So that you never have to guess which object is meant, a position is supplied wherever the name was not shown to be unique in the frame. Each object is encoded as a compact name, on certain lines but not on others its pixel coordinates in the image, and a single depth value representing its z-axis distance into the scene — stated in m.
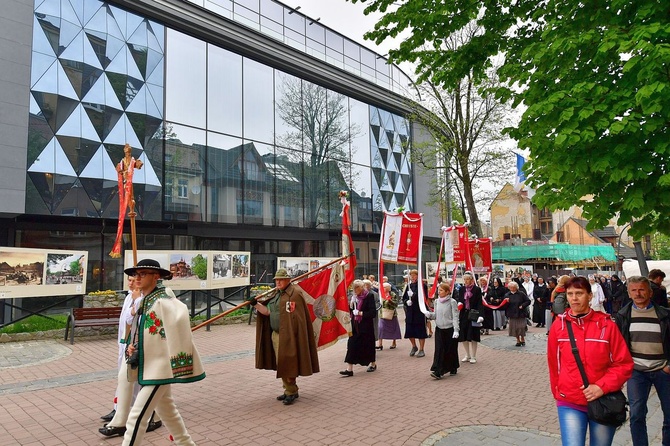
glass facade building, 17.19
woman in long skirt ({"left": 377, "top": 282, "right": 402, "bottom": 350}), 11.84
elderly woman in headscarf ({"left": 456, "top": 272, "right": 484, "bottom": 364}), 10.53
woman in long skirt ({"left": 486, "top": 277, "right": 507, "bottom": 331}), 15.20
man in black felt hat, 4.21
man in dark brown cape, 7.11
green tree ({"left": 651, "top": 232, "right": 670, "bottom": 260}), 66.00
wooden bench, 13.20
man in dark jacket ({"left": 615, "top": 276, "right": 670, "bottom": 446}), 4.68
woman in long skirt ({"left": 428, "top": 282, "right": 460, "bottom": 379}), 8.84
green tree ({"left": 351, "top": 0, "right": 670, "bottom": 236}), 4.95
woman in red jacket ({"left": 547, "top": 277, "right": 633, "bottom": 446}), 3.54
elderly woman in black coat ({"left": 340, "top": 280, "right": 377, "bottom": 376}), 9.31
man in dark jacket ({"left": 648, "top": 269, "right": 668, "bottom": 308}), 7.84
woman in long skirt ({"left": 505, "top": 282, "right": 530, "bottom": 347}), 12.65
